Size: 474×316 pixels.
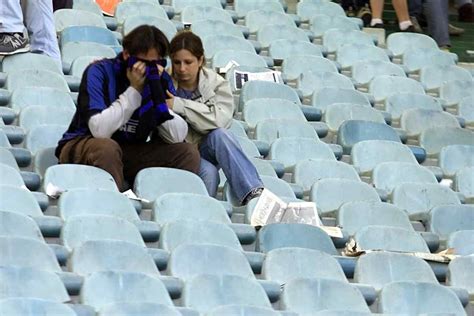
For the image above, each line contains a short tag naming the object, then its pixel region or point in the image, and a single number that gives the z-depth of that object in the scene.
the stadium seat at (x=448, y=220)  14.31
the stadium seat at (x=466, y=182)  15.58
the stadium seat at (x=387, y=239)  13.35
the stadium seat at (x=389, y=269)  12.51
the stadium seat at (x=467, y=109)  17.91
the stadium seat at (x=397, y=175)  15.13
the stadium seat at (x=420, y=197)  14.76
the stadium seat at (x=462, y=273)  13.02
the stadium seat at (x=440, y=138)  16.56
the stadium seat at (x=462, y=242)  13.73
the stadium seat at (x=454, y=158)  16.05
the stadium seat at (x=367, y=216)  13.80
